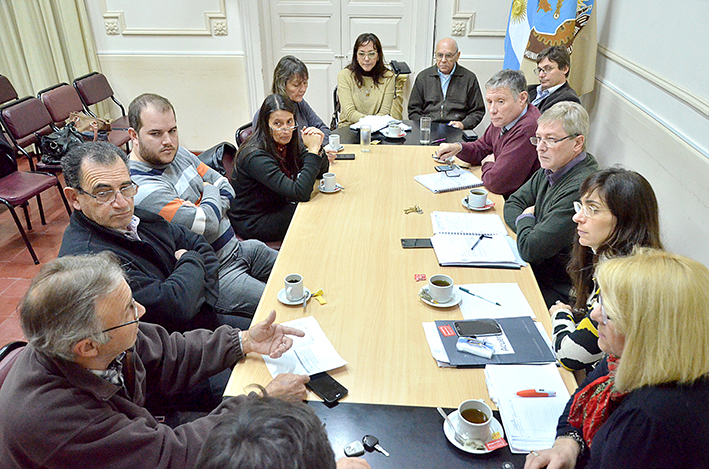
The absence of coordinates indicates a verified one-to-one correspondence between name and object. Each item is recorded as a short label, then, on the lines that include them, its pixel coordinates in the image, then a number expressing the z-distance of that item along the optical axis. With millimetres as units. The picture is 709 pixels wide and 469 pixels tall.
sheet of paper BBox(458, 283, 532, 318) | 1643
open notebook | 1933
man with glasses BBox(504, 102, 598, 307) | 1959
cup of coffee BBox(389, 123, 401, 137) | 3461
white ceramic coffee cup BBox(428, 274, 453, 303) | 1657
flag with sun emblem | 3559
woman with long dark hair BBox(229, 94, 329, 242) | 2477
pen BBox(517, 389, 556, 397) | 1326
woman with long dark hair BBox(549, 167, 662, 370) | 1562
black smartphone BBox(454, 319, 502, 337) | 1522
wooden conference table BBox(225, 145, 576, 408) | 1374
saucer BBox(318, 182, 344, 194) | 2598
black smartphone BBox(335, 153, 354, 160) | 3086
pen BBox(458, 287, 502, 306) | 1691
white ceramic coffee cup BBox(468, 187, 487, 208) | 2361
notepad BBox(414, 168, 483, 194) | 2641
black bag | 3682
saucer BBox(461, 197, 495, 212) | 2381
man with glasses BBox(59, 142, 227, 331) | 1617
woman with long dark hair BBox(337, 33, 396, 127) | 4027
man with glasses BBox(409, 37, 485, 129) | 4105
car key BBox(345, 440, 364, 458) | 1164
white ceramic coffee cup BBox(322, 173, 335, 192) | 2588
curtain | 4629
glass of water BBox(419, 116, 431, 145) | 3346
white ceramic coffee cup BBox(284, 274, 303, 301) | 1671
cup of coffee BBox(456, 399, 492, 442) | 1165
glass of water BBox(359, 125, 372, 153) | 3248
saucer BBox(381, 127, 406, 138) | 3469
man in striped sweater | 2082
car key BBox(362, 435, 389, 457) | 1172
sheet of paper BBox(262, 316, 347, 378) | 1416
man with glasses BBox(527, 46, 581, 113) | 3398
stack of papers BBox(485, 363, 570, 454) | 1219
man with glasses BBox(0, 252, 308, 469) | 1035
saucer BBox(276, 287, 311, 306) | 1685
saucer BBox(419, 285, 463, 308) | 1662
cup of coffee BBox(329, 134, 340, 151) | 3156
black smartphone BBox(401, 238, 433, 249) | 2061
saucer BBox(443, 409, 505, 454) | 1161
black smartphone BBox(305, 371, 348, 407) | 1311
